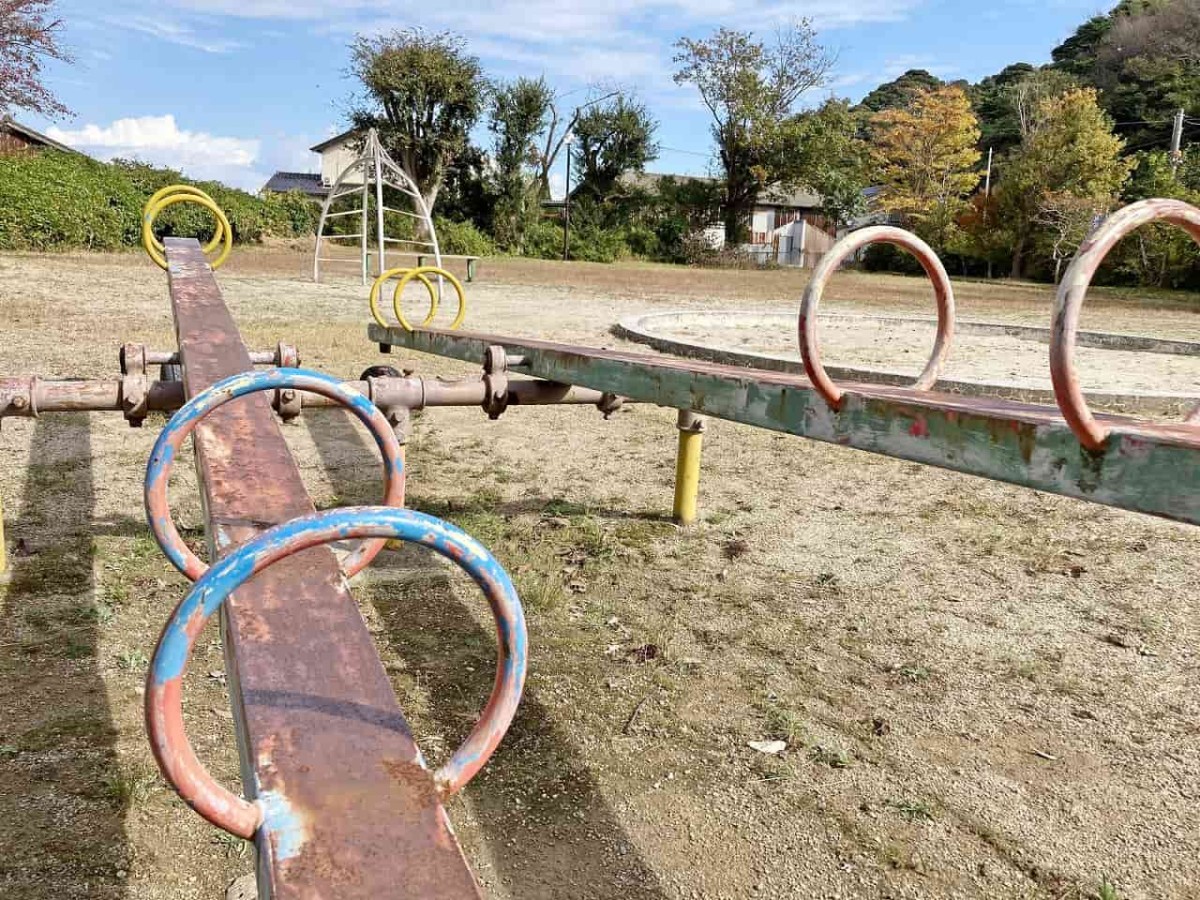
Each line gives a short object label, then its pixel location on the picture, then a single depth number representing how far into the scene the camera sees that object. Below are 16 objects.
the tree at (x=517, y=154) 36.50
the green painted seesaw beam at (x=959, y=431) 1.31
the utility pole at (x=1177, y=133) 32.34
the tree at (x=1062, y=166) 31.20
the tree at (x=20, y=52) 24.72
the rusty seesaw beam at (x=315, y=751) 0.82
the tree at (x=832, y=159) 38.84
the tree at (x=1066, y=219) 28.77
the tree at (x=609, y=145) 39.31
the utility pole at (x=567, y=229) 35.84
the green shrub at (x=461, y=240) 32.00
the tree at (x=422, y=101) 34.81
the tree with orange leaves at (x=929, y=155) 39.16
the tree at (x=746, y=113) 39.16
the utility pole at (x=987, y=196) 35.21
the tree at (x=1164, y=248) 25.89
